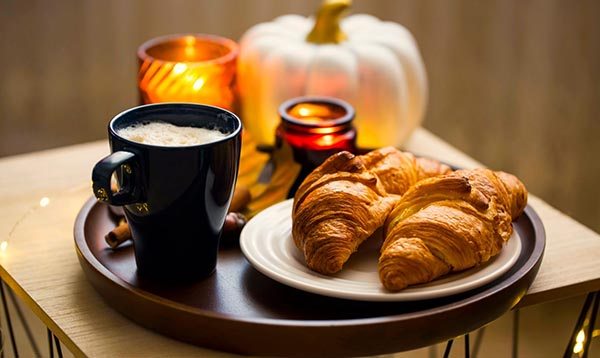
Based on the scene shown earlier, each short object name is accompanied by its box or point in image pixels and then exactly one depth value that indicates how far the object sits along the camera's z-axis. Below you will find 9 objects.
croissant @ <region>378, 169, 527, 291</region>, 1.15
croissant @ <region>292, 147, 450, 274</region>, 1.17
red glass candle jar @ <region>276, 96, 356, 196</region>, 1.35
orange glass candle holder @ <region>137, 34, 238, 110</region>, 1.47
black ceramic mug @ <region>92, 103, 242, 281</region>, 1.14
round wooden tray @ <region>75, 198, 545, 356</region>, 1.13
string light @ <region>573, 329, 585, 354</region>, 1.30
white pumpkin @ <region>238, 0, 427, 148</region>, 1.51
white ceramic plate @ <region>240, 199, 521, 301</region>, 1.15
